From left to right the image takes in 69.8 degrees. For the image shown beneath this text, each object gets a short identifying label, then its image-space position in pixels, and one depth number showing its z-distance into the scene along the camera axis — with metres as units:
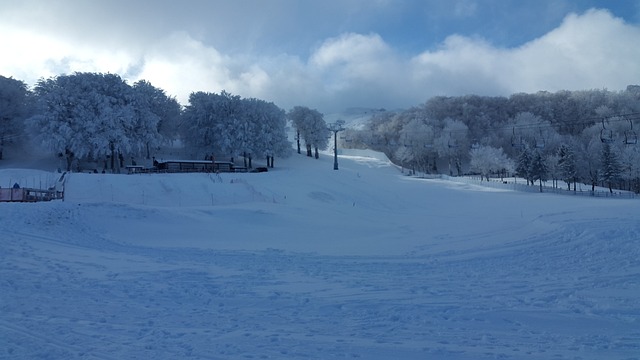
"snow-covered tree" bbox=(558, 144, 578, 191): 72.31
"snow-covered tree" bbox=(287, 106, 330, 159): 87.62
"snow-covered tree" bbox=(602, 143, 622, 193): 69.81
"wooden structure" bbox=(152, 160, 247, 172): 51.75
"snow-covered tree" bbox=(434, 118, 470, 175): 98.00
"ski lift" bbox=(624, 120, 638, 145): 37.84
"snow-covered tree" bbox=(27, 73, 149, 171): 50.48
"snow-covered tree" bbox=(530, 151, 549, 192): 69.12
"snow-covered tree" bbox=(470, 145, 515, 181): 87.50
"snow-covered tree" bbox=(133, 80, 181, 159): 56.84
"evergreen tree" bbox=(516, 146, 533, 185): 70.19
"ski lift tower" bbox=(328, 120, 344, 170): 61.95
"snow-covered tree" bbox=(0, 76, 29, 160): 59.47
